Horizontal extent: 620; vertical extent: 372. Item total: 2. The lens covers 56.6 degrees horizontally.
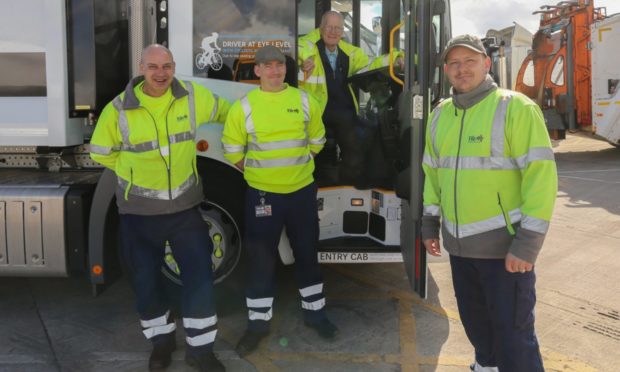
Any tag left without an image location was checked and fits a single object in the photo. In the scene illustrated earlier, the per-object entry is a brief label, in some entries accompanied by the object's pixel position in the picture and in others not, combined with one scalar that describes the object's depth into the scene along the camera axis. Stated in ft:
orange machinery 37.19
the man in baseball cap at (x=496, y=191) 7.41
